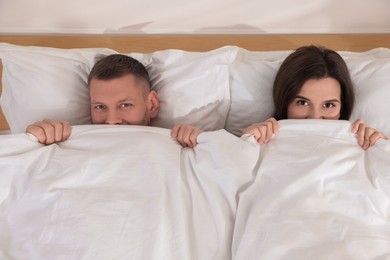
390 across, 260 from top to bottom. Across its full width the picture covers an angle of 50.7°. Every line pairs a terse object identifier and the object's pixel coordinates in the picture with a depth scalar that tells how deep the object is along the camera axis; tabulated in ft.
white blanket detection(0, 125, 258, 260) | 3.04
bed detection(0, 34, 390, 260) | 3.02
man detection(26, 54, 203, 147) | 4.01
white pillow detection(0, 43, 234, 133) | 4.55
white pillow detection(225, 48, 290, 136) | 4.71
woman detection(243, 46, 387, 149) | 4.20
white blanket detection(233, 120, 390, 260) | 2.95
